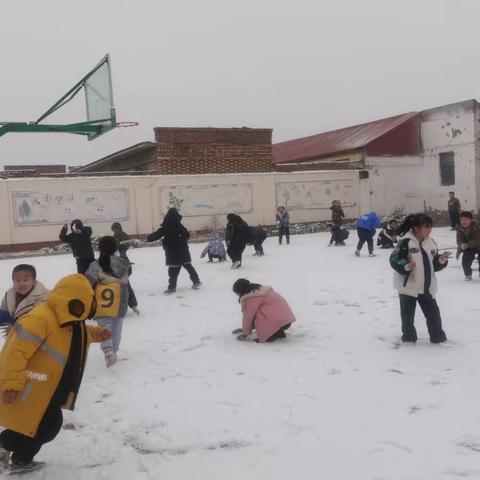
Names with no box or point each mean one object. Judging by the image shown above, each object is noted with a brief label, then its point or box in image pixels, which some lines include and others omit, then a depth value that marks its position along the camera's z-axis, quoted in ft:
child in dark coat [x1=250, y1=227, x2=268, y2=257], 51.52
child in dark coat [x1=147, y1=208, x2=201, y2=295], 33.12
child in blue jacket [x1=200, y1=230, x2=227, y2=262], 48.83
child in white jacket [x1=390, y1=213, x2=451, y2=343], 19.52
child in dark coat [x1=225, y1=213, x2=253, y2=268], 43.37
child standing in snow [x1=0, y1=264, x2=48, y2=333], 13.53
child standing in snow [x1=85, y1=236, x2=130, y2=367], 19.17
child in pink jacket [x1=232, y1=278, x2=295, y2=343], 21.20
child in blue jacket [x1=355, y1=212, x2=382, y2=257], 47.93
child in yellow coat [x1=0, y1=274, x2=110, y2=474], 10.55
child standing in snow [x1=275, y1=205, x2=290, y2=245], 63.16
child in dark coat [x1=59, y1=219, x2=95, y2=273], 31.12
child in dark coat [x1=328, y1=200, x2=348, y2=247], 58.70
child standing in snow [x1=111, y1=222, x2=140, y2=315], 36.85
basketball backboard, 43.37
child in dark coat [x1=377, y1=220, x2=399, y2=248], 52.95
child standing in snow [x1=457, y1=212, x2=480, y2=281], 32.78
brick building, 76.38
